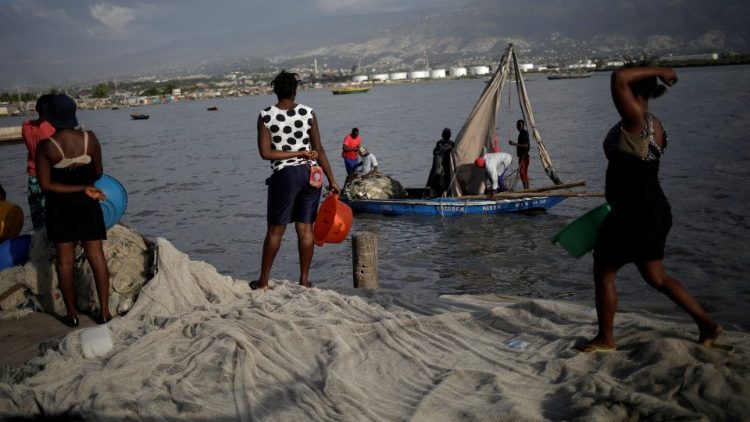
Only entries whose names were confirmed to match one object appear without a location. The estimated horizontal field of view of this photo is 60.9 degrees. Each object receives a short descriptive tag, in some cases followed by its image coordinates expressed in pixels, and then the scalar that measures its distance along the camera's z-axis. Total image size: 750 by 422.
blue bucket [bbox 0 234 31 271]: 6.28
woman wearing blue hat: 5.12
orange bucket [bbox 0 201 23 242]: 6.59
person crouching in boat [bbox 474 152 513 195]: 13.36
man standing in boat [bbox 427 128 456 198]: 13.91
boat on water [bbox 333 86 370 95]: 130.06
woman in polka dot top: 5.64
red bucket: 6.27
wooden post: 6.77
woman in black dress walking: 3.96
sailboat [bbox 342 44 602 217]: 13.34
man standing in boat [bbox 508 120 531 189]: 15.02
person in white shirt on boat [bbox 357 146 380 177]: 15.90
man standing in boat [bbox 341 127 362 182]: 16.28
